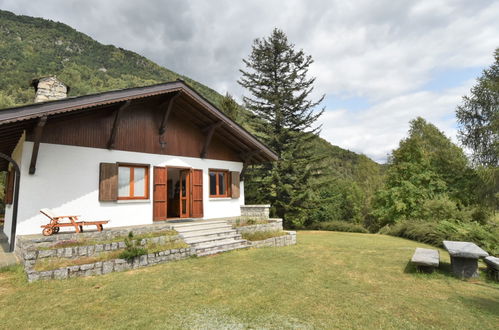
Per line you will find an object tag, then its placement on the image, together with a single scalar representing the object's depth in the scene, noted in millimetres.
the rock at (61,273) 5973
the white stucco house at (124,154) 7922
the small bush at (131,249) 6945
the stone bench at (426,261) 6001
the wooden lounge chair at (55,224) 7289
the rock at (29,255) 6020
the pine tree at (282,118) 19656
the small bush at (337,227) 20438
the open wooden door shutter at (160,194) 10406
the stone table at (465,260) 5855
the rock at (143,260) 7137
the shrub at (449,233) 9648
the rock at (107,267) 6523
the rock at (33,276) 5711
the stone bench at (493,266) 5877
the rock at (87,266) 6286
